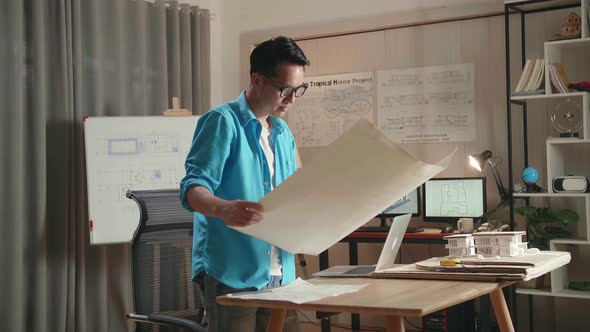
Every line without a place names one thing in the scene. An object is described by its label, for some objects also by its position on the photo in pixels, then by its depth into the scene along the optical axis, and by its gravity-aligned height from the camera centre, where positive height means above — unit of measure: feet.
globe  13.74 -0.08
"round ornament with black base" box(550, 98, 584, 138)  14.08 +1.08
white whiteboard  13.06 +0.34
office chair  8.11 -1.02
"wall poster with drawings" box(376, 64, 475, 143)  15.52 +1.59
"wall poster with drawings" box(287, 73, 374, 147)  16.74 +1.66
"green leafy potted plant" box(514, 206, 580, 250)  13.47 -0.98
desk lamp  14.47 +0.14
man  5.36 +0.00
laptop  6.46 -0.85
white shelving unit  13.14 +0.38
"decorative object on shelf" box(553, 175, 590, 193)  13.09 -0.26
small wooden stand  14.43 +1.38
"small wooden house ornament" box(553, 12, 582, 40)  13.50 +2.77
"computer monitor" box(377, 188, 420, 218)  15.31 -0.75
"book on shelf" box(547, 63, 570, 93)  13.32 +1.77
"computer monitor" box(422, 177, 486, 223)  14.60 -0.54
